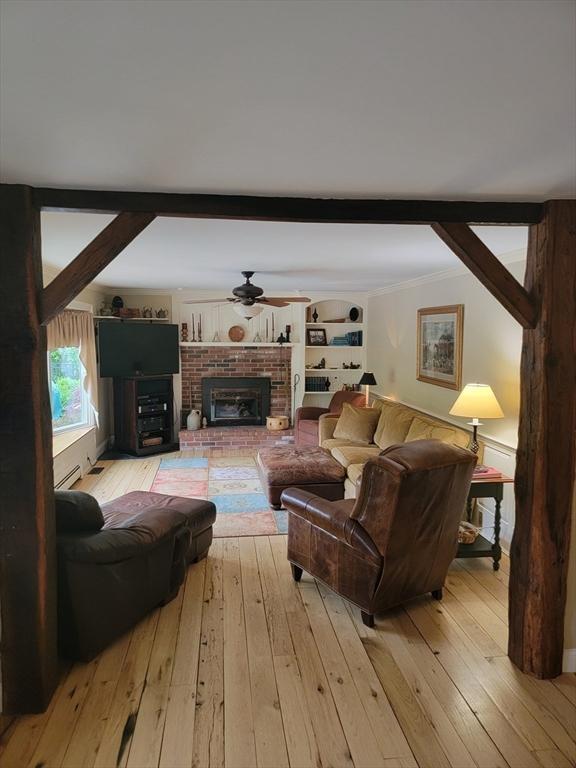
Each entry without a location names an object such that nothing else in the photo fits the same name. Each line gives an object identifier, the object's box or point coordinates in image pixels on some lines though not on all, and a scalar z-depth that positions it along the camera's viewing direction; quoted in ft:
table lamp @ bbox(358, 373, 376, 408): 21.77
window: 18.33
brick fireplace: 24.94
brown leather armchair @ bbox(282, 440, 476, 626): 8.48
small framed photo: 25.79
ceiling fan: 15.66
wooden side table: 11.46
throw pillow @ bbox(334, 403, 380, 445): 18.29
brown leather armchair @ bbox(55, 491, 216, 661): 8.03
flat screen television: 21.47
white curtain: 17.03
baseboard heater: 16.70
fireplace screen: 25.05
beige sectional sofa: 13.84
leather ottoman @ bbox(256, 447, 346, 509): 15.06
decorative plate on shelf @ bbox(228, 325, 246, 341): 25.13
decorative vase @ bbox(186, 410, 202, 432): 24.18
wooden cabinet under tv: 22.35
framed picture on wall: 15.26
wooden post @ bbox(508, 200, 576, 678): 7.47
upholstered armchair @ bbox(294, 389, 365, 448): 21.30
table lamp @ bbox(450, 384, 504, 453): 11.74
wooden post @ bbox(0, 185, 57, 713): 6.75
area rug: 14.16
